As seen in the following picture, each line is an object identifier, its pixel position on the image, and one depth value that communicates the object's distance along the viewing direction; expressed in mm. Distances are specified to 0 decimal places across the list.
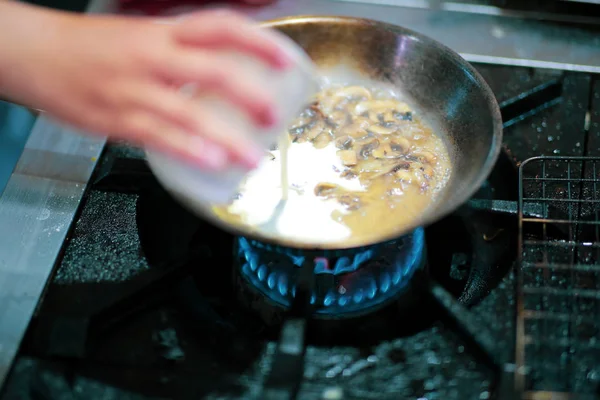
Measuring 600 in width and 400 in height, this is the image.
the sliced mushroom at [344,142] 1040
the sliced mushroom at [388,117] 1081
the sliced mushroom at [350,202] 945
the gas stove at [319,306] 741
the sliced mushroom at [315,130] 1053
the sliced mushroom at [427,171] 992
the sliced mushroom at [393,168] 996
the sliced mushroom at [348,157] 1008
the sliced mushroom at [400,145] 1037
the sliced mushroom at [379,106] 1095
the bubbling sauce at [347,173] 923
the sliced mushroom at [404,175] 986
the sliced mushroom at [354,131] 1062
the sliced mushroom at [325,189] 961
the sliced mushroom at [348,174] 995
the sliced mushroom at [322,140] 1038
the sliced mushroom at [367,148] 1027
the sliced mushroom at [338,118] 1079
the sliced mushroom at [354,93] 1117
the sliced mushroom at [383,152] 1024
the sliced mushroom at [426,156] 1016
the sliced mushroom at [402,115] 1085
